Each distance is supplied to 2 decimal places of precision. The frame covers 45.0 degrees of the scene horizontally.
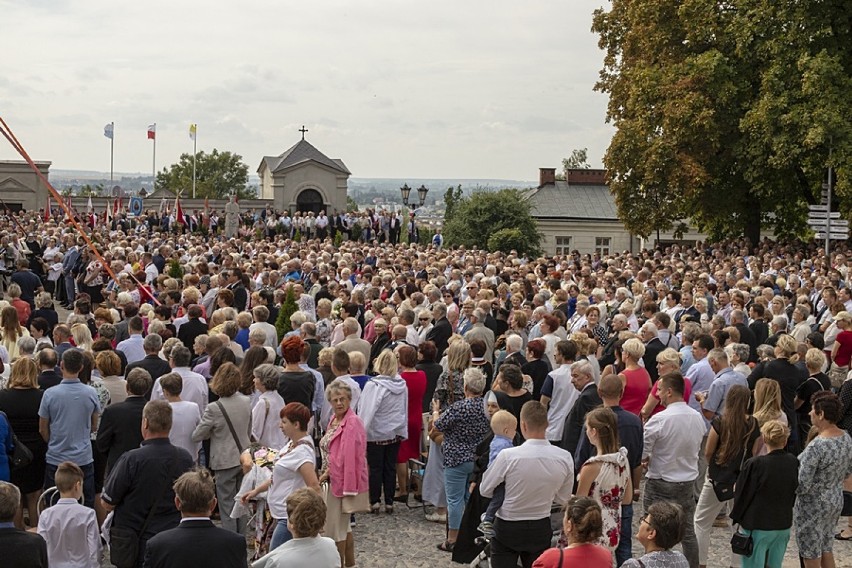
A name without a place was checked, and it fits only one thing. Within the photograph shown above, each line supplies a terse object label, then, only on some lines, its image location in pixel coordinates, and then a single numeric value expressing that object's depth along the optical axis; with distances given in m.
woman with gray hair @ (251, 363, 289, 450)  8.87
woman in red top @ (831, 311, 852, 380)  13.08
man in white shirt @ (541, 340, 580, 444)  10.30
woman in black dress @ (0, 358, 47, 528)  8.77
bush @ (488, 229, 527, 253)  35.25
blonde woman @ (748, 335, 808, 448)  10.75
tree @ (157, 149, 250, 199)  121.88
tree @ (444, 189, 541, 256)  36.44
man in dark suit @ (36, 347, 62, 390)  9.27
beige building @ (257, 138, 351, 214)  50.19
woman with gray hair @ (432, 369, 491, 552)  9.16
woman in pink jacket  8.23
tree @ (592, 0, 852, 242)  29.08
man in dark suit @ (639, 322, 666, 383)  12.11
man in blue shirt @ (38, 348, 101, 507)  8.67
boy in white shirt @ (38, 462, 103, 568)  7.17
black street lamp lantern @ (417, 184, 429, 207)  36.93
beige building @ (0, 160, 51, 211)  46.66
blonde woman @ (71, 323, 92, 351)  10.91
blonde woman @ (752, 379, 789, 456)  8.47
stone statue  36.94
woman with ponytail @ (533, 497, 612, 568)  5.84
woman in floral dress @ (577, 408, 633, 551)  7.33
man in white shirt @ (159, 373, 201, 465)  8.44
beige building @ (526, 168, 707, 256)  51.97
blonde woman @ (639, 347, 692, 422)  9.47
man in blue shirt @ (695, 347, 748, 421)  10.08
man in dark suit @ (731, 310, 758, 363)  13.44
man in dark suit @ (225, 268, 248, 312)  17.09
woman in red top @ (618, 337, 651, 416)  9.99
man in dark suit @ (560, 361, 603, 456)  9.02
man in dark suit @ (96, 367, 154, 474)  8.27
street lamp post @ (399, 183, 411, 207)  38.55
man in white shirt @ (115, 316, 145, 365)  11.37
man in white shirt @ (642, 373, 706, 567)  8.43
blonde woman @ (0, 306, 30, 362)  11.19
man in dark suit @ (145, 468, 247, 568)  5.75
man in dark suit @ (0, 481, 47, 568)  6.01
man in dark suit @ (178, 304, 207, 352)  12.98
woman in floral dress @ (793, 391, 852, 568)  8.36
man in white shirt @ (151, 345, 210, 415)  9.45
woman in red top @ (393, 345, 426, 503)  10.62
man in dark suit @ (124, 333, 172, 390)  10.05
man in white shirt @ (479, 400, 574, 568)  7.27
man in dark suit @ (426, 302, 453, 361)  13.62
